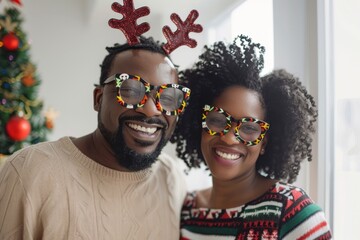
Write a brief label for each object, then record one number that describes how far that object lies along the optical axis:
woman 1.21
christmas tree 2.30
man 1.14
